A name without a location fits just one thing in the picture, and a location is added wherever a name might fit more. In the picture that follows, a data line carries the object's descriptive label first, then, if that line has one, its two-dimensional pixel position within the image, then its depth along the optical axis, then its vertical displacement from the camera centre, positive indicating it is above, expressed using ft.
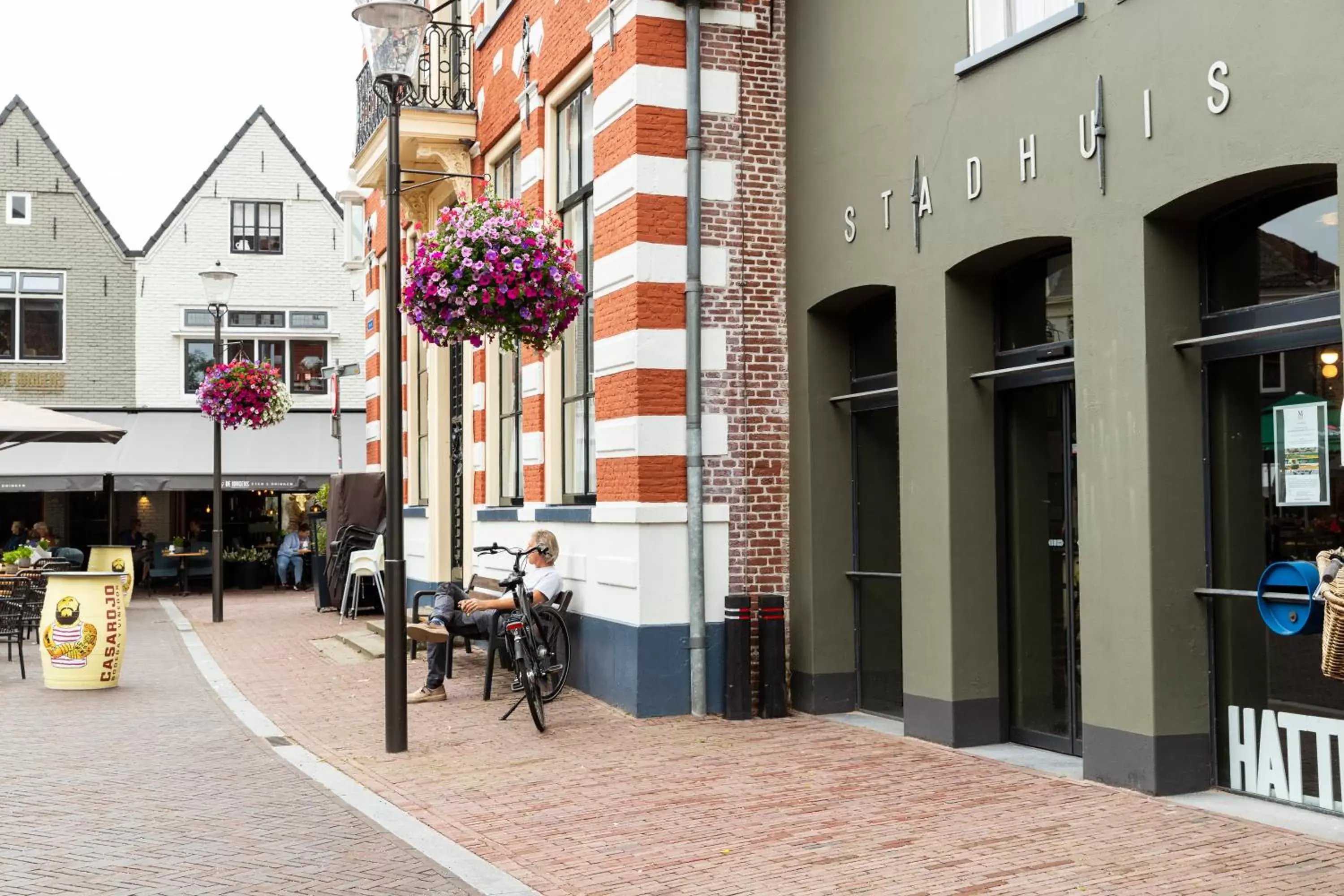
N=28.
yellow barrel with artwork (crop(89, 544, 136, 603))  62.59 -2.19
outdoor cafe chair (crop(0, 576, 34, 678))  46.28 -3.34
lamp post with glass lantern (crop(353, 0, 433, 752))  30.12 +3.73
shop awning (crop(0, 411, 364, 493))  88.79 +3.52
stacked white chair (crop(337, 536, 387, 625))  64.75 -2.59
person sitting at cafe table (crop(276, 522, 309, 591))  94.63 -3.03
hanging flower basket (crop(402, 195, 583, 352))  32.73 +5.39
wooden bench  42.57 -2.57
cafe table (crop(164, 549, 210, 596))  91.15 -3.62
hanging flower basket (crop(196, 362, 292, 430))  65.98 +5.50
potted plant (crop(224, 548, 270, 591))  96.27 -4.03
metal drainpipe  34.37 +3.13
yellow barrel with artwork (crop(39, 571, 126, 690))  41.73 -3.47
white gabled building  98.68 +17.30
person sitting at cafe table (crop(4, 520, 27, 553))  87.40 -1.55
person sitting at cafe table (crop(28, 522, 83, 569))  74.13 -1.89
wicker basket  17.12 -1.68
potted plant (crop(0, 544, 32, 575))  61.46 -2.00
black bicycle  32.76 -3.36
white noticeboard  22.53 +0.71
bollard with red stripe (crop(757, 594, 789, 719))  34.35 -4.00
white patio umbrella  51.83 +3.22
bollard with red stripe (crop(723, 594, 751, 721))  34.17 -3.91
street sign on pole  85.30 +8.48
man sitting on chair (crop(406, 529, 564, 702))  37.11 -2.73
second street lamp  64.85 +2.02
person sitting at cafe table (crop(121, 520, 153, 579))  93.15 -2.47
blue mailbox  21.43 -1.61
